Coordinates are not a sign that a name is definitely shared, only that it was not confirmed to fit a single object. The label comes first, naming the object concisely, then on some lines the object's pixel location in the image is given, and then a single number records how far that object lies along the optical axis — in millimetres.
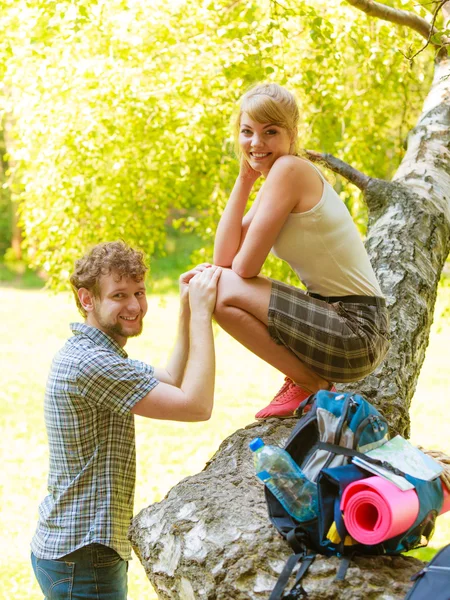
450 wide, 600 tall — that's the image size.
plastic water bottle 3729
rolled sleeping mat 3585
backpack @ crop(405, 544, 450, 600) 3489
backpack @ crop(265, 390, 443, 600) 3657
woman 4333
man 4059
